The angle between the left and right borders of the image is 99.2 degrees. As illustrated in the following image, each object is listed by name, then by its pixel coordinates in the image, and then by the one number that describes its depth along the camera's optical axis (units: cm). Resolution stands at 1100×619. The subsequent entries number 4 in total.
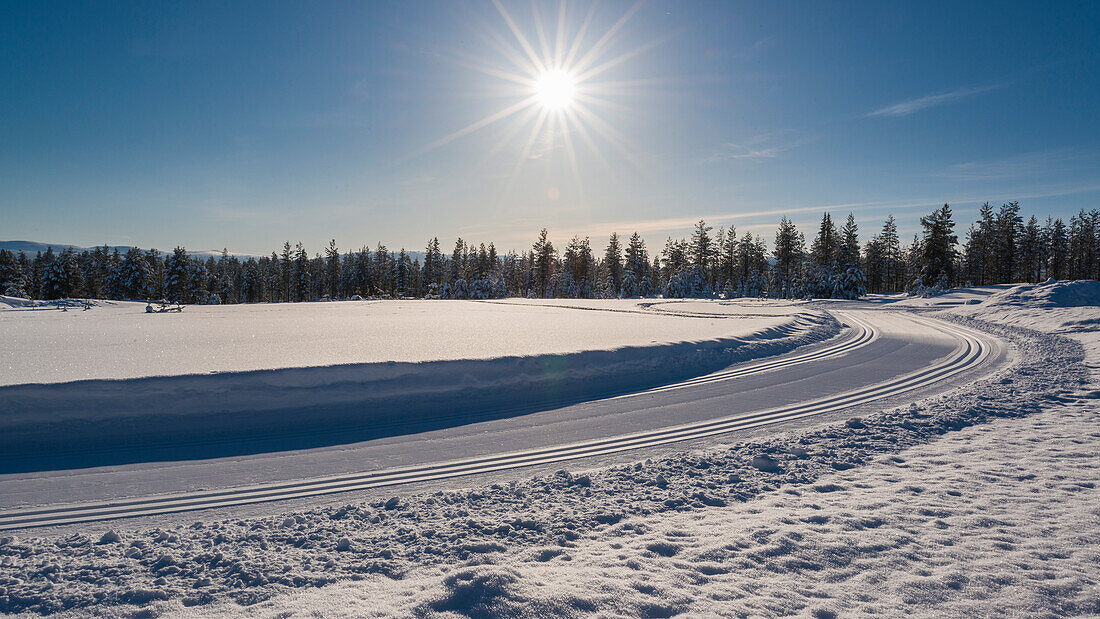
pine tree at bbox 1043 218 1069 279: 7219
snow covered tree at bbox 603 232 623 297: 8191
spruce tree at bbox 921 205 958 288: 5391
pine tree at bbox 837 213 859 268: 5644
